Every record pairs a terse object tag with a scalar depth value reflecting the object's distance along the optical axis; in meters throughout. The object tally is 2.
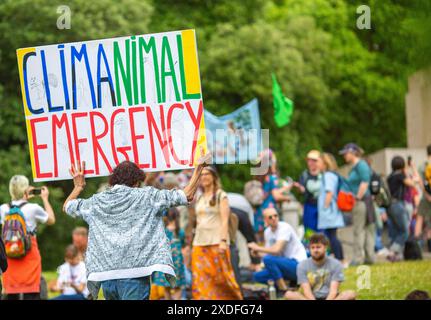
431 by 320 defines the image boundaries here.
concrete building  28.76
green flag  21.79
